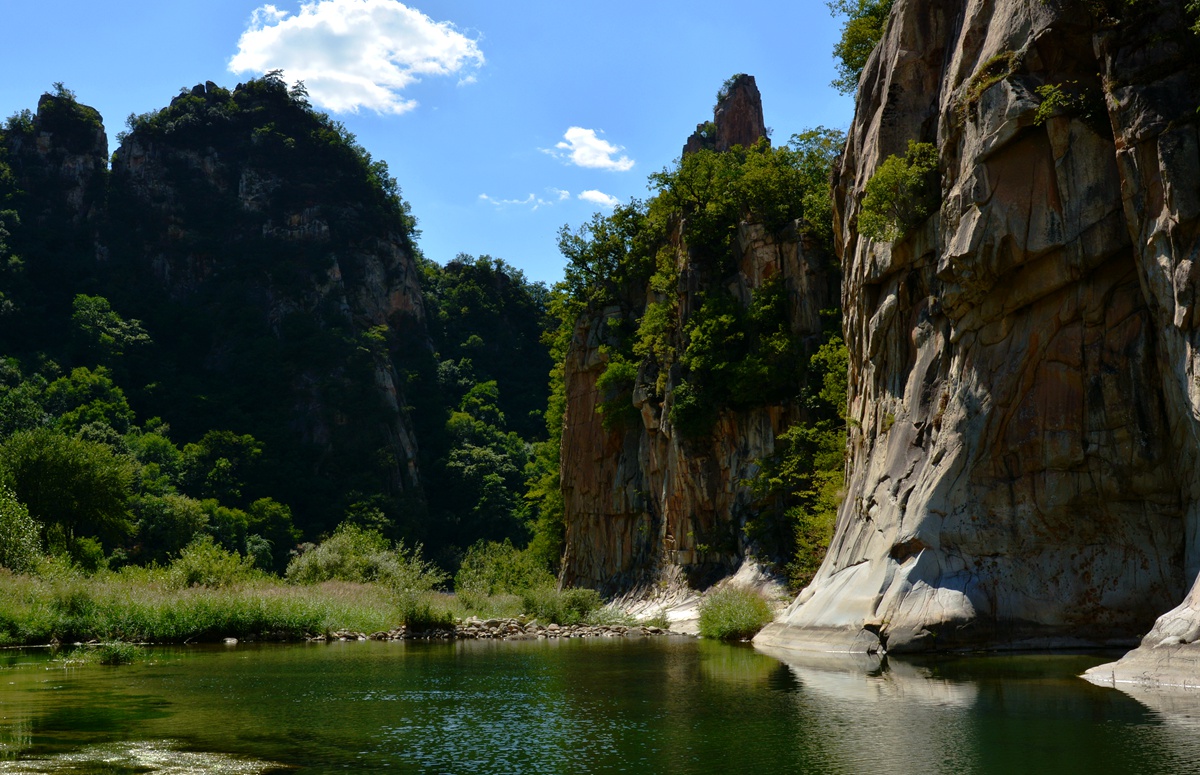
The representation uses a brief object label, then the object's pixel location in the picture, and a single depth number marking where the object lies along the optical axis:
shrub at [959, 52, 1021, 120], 29.03
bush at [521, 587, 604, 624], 49.22
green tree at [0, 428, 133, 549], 67.12
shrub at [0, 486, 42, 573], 42.72
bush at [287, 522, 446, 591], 55.16
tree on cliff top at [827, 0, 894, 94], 43.47
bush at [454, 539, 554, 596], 63.59
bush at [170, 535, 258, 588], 42.97
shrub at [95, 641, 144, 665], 27.77
